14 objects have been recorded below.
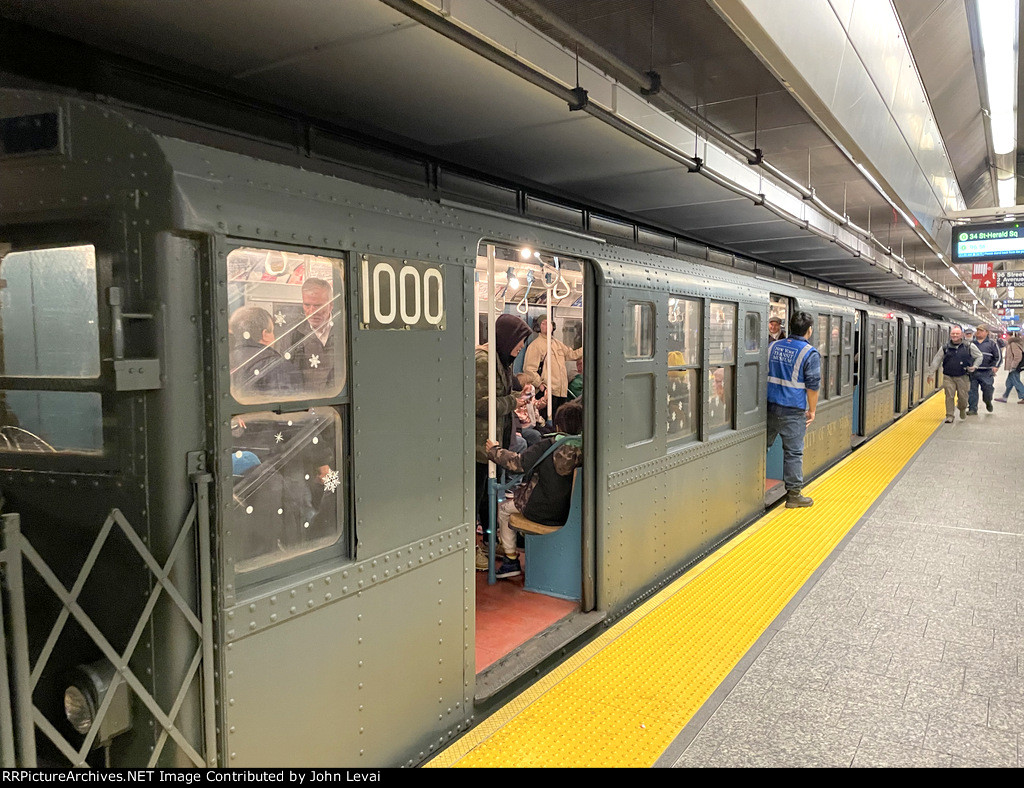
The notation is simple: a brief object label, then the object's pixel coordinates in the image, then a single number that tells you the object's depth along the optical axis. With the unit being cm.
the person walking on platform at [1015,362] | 1714
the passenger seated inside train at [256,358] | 217
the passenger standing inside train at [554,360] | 538
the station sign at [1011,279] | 2077
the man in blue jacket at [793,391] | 715
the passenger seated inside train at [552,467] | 448
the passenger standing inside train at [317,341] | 237
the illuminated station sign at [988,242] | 1080
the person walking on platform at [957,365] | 1335
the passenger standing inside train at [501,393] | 498
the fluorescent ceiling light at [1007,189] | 1446
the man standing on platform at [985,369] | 1452
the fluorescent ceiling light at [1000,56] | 501
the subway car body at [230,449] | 197
